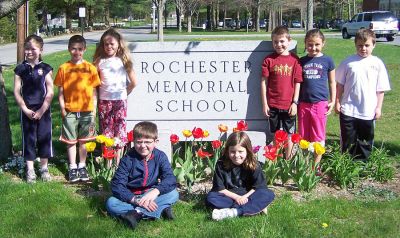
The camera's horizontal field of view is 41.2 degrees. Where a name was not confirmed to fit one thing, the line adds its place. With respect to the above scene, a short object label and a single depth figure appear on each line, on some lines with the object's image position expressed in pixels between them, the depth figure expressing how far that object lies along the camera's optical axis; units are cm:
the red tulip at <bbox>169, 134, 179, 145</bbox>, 500
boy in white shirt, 521
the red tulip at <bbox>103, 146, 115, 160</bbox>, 467
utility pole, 1374
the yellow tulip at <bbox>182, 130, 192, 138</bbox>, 493
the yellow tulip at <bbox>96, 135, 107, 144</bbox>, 471
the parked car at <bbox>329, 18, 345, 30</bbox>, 5520
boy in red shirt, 518
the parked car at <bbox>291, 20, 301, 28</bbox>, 7647
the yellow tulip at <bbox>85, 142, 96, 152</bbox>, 468
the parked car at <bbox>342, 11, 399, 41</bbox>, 3056
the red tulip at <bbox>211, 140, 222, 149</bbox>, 485
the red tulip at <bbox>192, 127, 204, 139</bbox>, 494
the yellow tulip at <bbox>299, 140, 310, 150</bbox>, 461
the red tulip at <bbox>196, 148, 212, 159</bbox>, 474
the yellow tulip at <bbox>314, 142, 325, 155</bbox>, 464
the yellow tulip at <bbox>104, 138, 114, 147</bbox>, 470
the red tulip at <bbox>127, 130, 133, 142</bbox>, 489
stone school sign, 568
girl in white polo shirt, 527
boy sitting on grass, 412
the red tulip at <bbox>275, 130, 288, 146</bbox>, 478
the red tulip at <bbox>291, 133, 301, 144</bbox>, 471
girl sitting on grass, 420
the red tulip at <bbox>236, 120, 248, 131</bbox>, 495
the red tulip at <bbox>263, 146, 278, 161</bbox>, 463
